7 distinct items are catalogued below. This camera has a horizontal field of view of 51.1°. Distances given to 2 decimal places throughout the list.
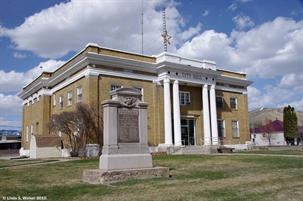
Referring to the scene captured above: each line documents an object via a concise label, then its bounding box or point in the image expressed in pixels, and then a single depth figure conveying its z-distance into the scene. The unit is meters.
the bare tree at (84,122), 26.11
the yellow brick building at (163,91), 27.77
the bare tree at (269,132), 78.56
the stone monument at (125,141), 10.88
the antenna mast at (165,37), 35.19
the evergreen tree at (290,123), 65.75
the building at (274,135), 79.31
